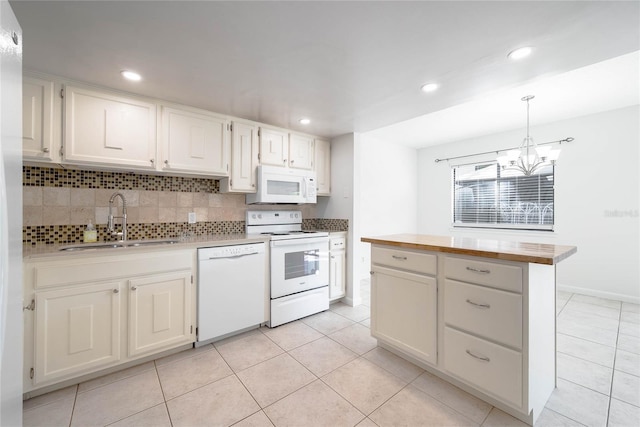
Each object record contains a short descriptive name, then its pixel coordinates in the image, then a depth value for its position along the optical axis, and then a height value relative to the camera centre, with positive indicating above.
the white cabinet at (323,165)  3.46 +0.63
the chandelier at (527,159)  2.92 +0.66
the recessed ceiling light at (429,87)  2.15 +1.04
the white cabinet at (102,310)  1.68 -0.69
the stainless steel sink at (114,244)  2.09 -0.27
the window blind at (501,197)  3.89 +0.28
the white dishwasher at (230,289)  2.30 -0.70
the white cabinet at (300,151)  3.19 +0.76
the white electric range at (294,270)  2.73 -0.61
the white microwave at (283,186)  2.89 +0.31
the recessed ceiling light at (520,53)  1.66 +1.02
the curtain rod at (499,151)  3.60 +1.01
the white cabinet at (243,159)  2.75 +0.57
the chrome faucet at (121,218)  2.29 -0.07
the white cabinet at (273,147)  2.96 +0.75
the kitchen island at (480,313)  1.46 -0.62
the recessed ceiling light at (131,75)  1.90 +0.99
